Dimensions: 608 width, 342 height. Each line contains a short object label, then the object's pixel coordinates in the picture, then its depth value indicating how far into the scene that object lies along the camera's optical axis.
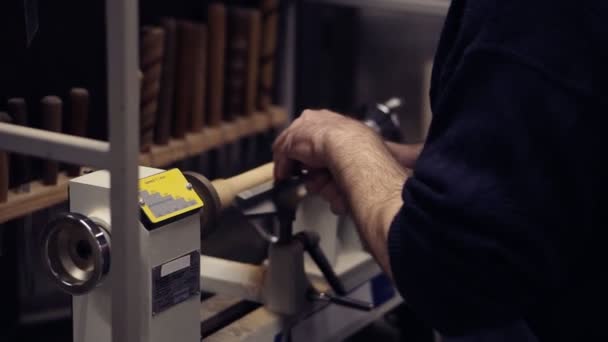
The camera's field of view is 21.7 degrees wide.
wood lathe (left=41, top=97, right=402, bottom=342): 1.97
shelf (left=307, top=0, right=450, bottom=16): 2.72
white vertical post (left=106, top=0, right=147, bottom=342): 1.82
